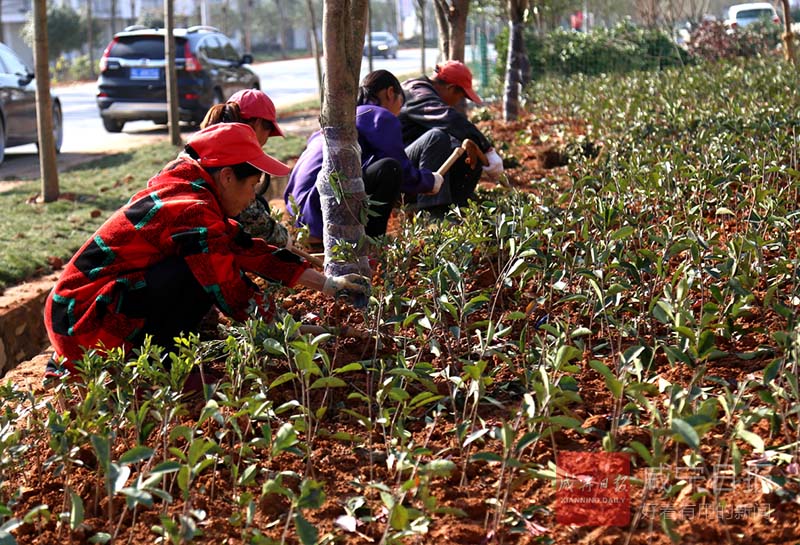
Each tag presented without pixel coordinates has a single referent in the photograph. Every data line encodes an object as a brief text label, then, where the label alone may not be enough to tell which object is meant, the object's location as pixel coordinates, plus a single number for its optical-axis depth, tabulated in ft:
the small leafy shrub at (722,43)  66.54
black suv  52.54
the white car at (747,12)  123.67
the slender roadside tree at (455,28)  33.63
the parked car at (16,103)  41.70
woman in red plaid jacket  11.92
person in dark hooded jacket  21.36
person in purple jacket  17.69
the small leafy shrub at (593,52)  66.23
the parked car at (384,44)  169.07
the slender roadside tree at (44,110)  30.71
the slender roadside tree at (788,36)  47.00
